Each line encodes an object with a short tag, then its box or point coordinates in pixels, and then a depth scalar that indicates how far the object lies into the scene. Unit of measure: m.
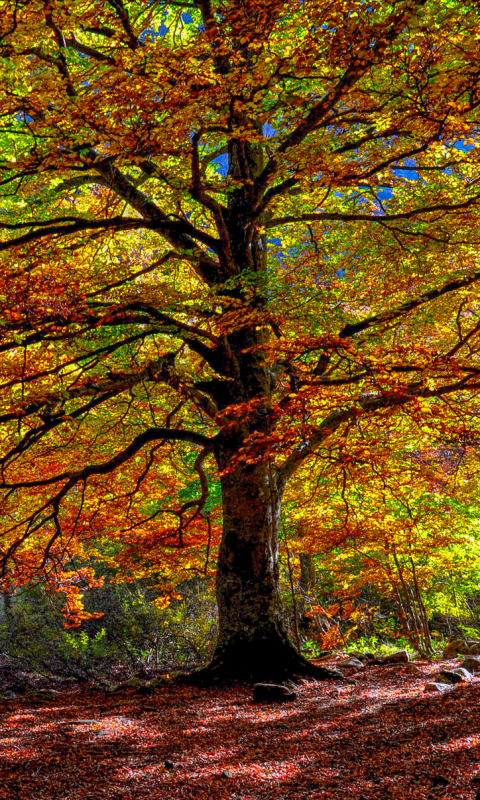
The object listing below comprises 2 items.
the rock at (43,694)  8.30
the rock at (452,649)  9.61
